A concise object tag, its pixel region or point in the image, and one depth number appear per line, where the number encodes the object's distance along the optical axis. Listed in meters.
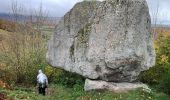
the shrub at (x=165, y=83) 5.11
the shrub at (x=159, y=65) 5.79
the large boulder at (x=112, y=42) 5.02
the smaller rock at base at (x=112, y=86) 5.03
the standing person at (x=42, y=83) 5.20
